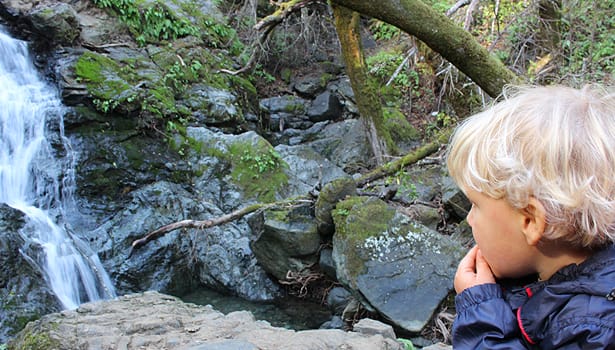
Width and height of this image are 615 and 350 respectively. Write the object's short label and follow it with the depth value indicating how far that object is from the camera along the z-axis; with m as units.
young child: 1.07
